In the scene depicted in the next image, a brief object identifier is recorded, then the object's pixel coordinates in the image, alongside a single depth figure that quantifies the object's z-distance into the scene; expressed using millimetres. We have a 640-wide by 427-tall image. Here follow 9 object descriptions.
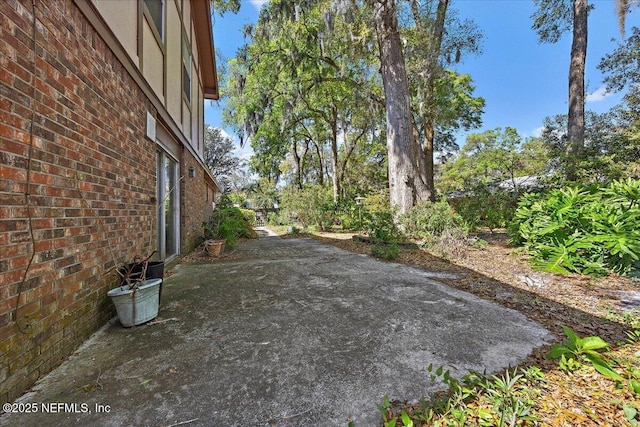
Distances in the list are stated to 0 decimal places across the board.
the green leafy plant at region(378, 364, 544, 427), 1285
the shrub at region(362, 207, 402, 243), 6860
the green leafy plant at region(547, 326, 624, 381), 1673
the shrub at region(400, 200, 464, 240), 6543
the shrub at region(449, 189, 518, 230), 7793
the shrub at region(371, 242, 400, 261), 5453
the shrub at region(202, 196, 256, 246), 6766
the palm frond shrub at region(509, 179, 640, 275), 3645
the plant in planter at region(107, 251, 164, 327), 2240
